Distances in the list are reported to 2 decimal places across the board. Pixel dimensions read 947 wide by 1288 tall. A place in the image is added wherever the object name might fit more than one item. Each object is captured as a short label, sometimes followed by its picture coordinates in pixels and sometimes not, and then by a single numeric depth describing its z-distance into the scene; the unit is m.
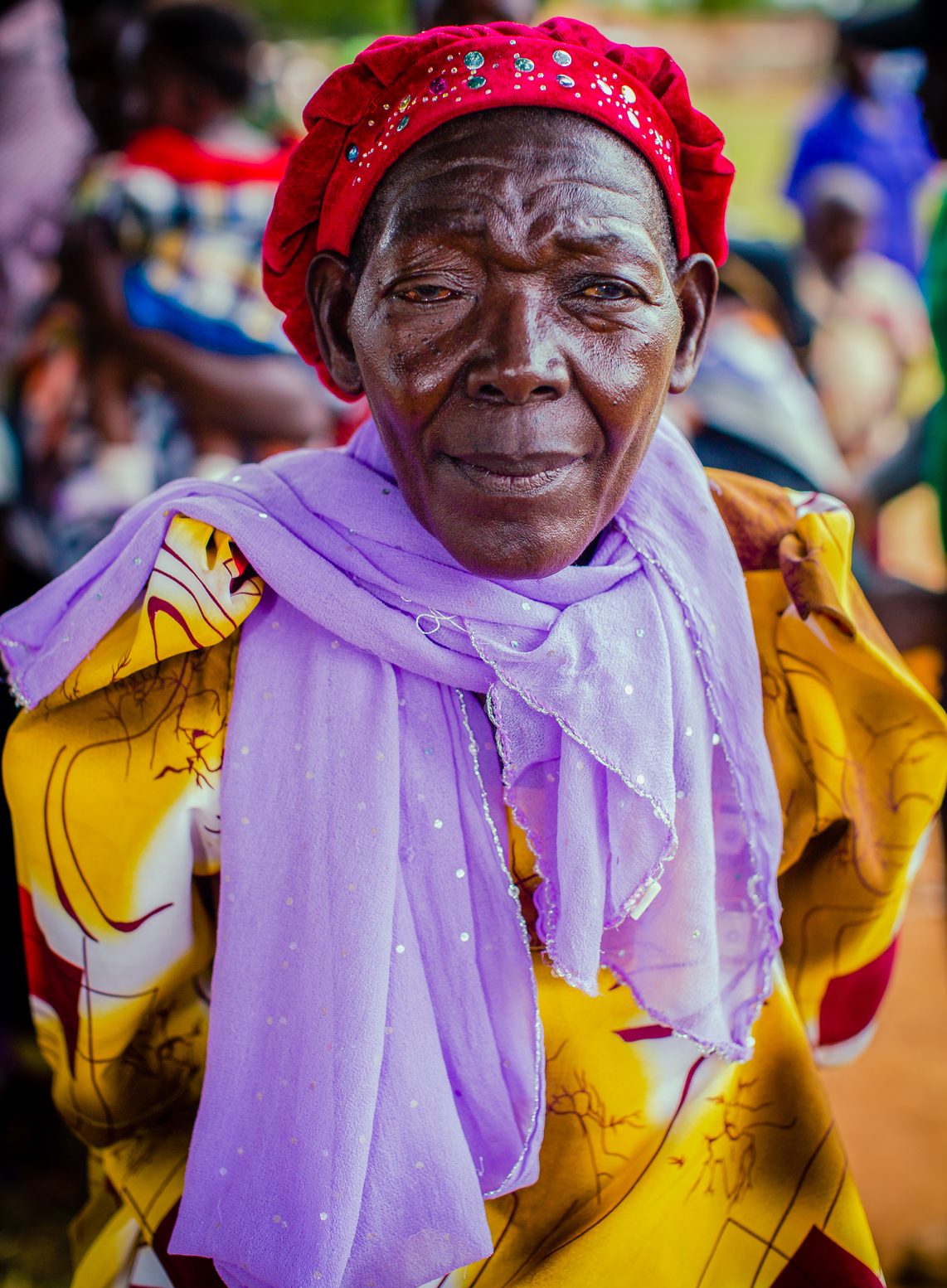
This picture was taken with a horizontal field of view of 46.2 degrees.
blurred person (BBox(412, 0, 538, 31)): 3.26
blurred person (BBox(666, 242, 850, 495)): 2.63
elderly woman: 1.18
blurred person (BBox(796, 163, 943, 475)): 4.47
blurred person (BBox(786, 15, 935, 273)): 6.11
